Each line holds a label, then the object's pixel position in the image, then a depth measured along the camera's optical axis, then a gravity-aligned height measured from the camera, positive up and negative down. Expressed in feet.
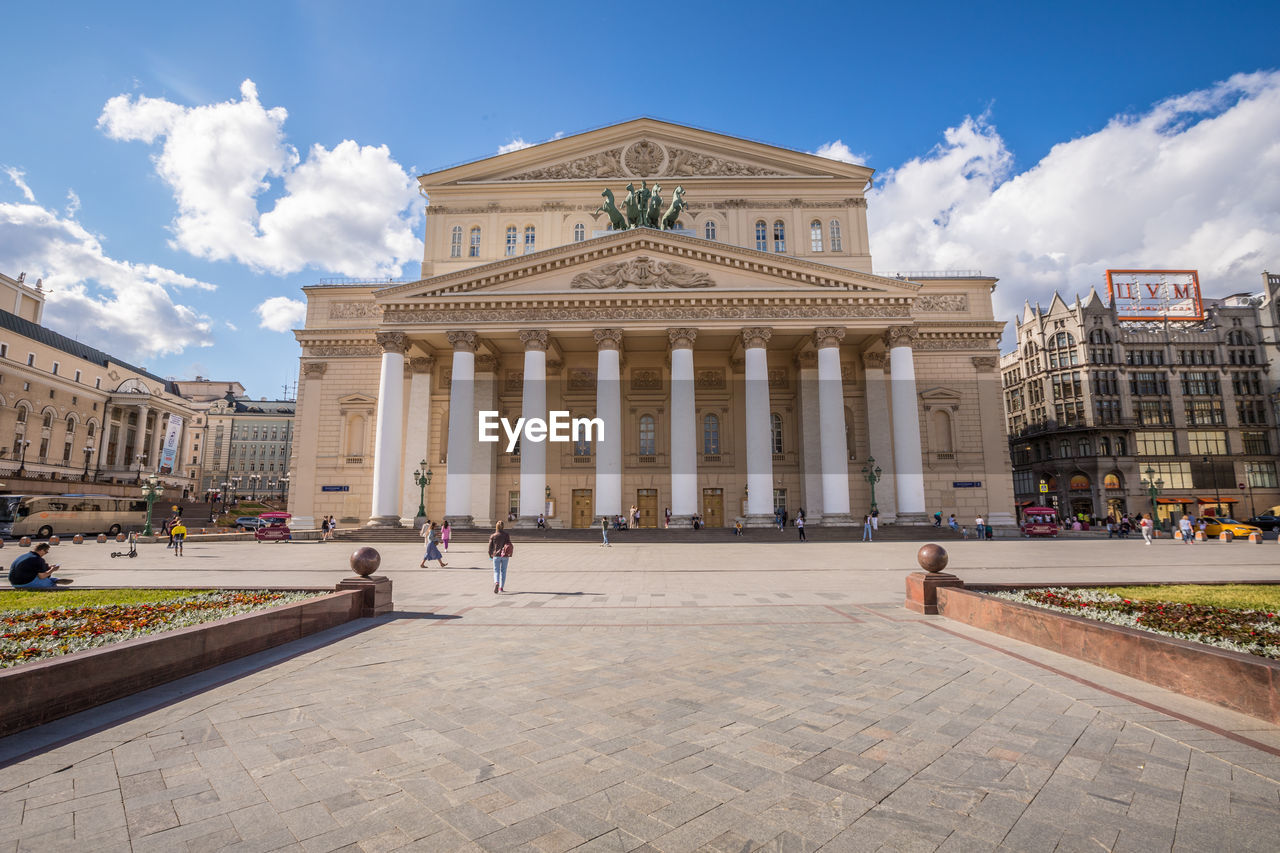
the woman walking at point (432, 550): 62.32 -5.27
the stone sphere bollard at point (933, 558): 33.60 -3.39
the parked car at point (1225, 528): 115.85 -6.35
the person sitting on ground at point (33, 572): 35.96 -4.27
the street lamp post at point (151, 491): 104.73 +1.76
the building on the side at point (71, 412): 182.60 +32.12
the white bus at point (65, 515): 108.47 -2.74
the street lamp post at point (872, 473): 109.09 +4.46
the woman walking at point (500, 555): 42.88 -3.98
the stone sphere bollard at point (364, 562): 33.58 -3.45
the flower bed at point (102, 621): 20.15 -4.90
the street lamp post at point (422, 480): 105.73 +3.47
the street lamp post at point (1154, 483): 180.33 +3.84
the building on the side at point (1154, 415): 193.57 +27.03
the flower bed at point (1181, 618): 20.65 -4.96
